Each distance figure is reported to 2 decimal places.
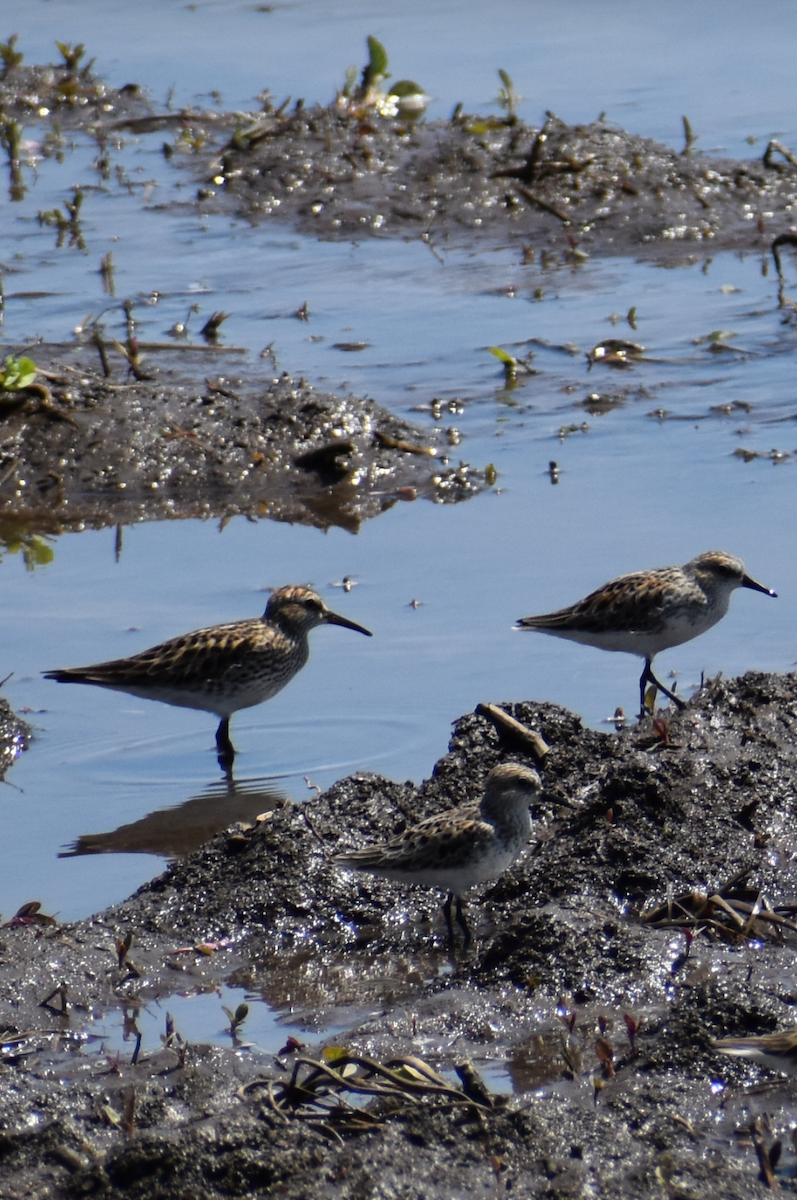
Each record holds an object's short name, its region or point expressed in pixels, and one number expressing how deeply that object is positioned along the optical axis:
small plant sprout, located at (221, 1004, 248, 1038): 10.71
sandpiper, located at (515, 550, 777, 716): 16.17
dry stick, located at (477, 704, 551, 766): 13.47
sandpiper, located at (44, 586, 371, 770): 16.05
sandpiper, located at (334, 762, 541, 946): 11.57
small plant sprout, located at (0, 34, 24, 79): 39.84
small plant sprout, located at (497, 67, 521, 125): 34.88
